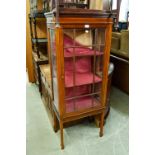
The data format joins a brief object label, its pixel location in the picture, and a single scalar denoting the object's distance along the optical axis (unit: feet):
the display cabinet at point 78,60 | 4.69
